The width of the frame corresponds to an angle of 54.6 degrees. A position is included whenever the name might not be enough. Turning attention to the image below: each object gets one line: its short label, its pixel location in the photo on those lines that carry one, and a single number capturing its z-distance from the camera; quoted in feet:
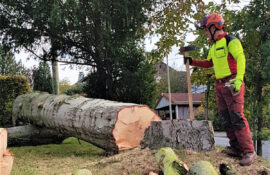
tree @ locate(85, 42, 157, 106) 29.12
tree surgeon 9.70
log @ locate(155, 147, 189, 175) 7.11
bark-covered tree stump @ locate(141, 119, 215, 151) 10.60
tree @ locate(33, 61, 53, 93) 48.08
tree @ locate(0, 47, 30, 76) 84.37
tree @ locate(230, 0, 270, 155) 14.12
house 85.81
